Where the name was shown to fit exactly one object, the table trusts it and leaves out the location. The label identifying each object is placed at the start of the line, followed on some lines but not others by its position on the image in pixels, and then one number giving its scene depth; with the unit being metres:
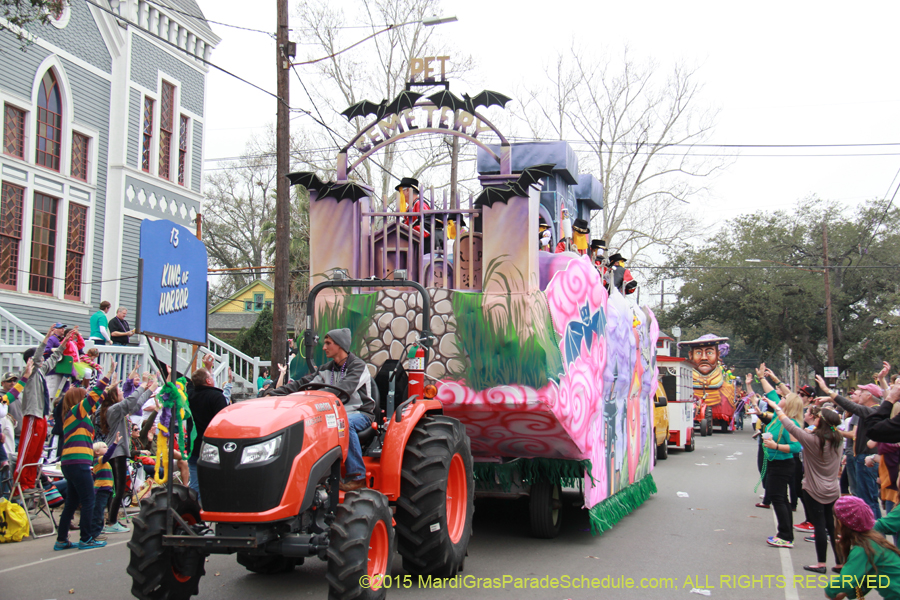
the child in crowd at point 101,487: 8.48
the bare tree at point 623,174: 34.09
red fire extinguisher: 7.12
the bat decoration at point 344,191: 8.09
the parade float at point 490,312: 7.43
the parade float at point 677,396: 21.83
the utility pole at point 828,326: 36.22
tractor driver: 6.11
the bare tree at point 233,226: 44.00
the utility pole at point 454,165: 25.00
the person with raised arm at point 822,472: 7.79
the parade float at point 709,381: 31.73
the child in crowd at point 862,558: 4.91
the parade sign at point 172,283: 4.96
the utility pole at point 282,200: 13.34
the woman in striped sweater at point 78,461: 8.08
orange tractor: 5.08
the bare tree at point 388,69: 27.56
